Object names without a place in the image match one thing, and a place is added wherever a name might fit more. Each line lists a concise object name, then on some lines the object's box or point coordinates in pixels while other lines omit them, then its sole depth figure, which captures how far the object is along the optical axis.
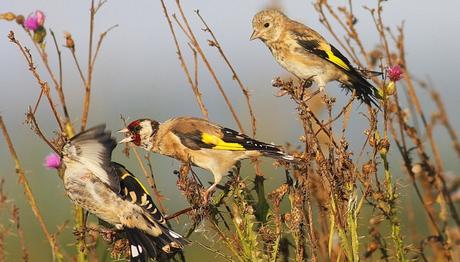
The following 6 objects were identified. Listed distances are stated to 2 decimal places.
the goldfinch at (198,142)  9.20
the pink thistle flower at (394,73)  8.29
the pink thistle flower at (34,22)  8.73
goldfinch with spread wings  8.28
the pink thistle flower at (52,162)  8.59
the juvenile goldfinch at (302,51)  11.98
